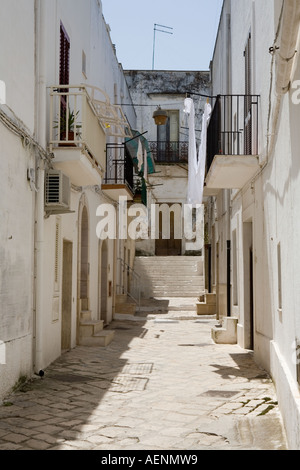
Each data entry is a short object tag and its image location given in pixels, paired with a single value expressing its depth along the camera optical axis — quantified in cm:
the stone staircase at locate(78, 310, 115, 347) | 1385
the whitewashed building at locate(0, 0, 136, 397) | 854
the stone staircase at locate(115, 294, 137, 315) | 2041
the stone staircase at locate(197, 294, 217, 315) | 2159
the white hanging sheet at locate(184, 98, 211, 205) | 1441
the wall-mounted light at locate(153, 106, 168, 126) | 1975
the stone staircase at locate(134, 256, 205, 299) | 2633
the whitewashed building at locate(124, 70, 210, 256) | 3127
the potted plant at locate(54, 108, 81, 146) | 1090
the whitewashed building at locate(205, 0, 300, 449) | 611
